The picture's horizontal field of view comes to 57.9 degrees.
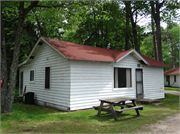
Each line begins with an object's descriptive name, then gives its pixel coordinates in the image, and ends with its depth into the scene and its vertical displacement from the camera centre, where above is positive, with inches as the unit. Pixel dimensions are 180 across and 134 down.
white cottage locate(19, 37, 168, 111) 363.6 +0.4
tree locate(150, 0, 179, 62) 738.6 +309.5
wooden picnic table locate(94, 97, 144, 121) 273.9 -57.0
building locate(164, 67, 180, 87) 1213.3 -20.5
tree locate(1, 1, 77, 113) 316.8 +7.8
